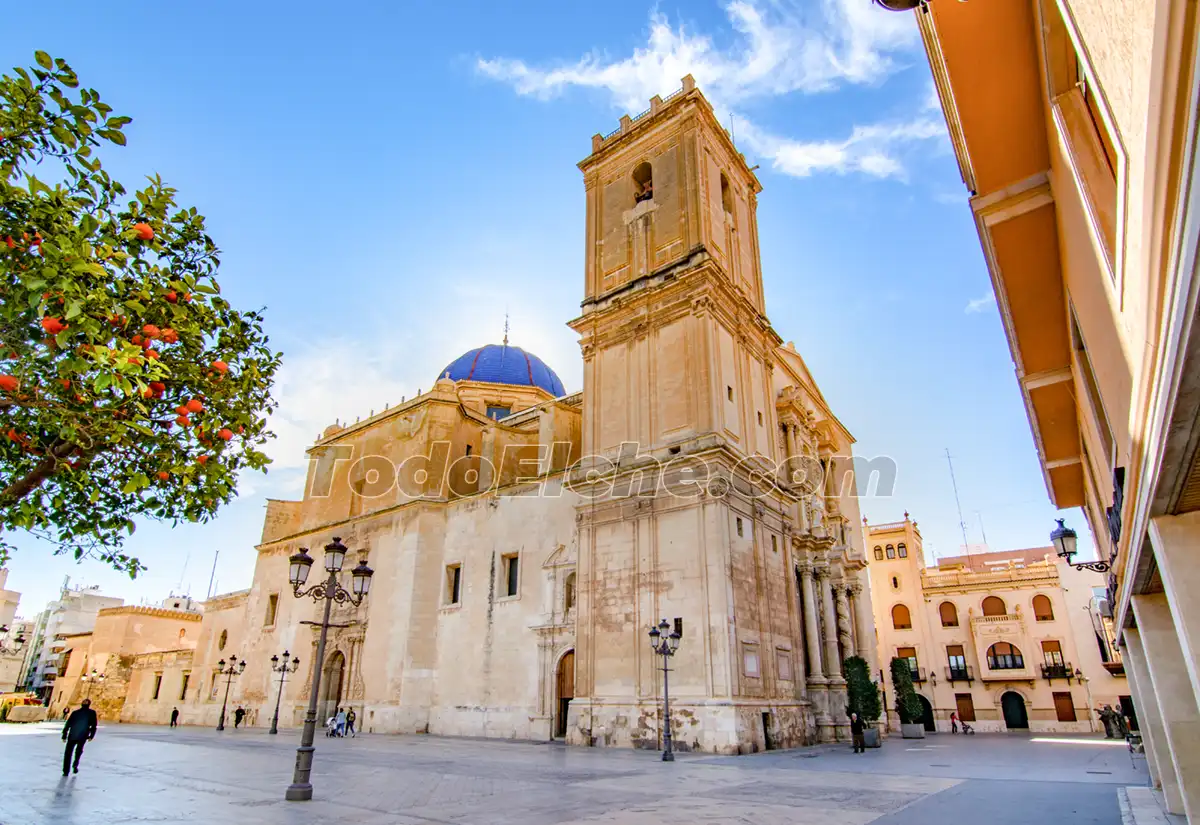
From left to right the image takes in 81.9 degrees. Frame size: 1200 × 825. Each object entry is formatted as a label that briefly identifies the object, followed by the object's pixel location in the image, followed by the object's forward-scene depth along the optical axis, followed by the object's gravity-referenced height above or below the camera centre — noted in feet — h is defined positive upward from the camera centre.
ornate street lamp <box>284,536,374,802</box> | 24.94 +3.99
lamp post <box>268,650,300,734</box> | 82.61 +2.26
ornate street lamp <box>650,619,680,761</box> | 43.57 +2.76
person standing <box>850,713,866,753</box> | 51.39 -2.88
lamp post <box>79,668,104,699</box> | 125.59 +1.17
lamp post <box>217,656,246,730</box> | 90.89 +2.04
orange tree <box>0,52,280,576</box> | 12.65 +6.47
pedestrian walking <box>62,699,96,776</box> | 30.63 -1.93
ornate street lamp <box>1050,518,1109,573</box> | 29.89 +6.18
